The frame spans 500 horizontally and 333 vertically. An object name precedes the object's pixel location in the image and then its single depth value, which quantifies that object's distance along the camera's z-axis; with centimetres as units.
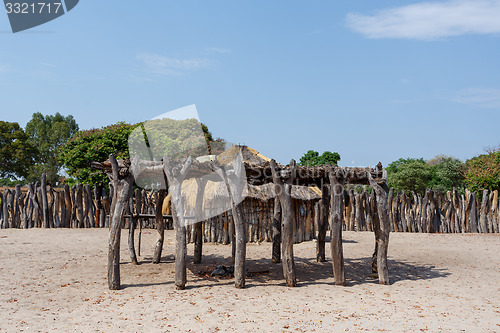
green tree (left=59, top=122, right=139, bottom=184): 2381
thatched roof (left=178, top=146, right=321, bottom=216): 1400
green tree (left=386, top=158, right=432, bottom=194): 3328
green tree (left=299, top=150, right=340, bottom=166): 3353
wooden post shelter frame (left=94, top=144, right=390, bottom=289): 789
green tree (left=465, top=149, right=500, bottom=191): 2150
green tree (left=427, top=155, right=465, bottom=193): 3173
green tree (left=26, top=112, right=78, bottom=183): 4566
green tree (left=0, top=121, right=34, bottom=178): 4094
